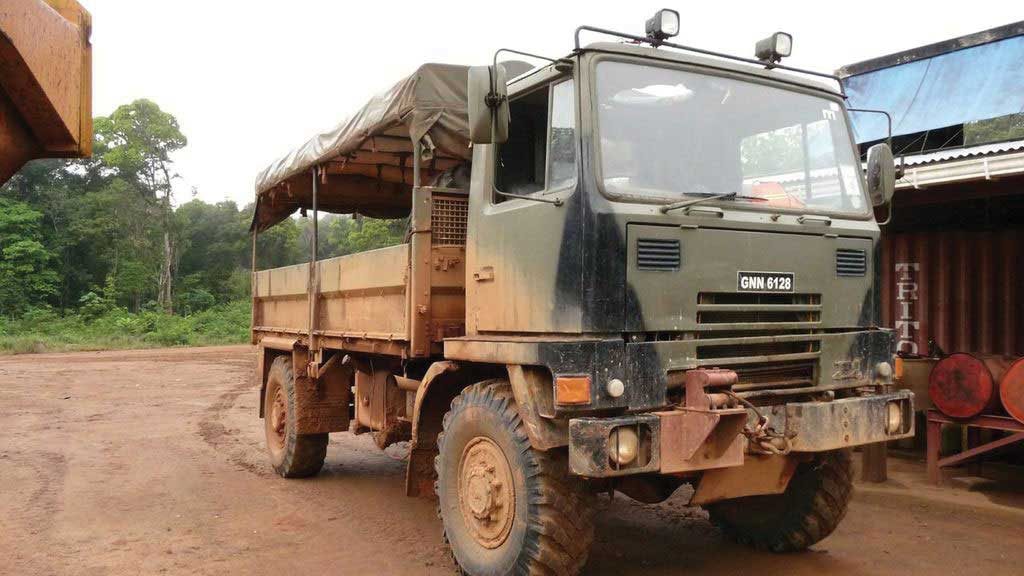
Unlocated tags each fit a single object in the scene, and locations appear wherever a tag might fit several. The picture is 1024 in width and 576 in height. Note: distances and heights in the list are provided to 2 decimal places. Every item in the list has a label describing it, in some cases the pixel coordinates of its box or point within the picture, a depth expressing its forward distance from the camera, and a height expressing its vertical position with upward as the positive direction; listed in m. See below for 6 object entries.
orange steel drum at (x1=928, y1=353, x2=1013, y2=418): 6.84 -0.56
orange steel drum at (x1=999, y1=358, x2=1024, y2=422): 6.58 -0.57
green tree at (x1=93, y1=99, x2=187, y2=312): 35.59 +6.92
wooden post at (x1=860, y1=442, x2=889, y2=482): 7.44 -1.30
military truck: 4.01 +0.09
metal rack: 6.74 -1.03
